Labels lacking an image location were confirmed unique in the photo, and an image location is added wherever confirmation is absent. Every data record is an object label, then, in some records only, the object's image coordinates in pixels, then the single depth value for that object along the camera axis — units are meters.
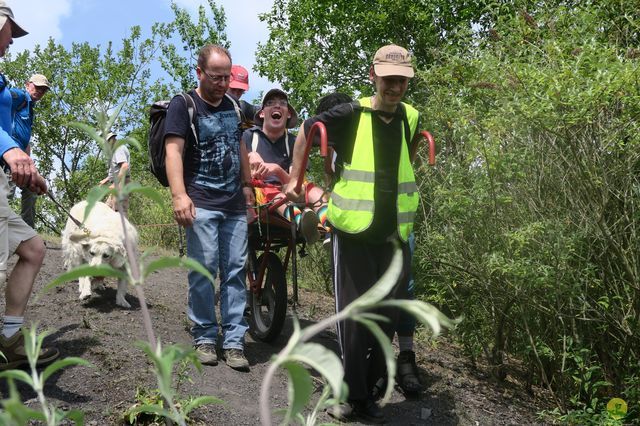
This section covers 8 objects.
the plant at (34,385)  0.72
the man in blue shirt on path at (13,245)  3.92
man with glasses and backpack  4.77
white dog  6.25
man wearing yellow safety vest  4.22
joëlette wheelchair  5.82
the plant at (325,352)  0.69
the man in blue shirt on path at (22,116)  5.88
